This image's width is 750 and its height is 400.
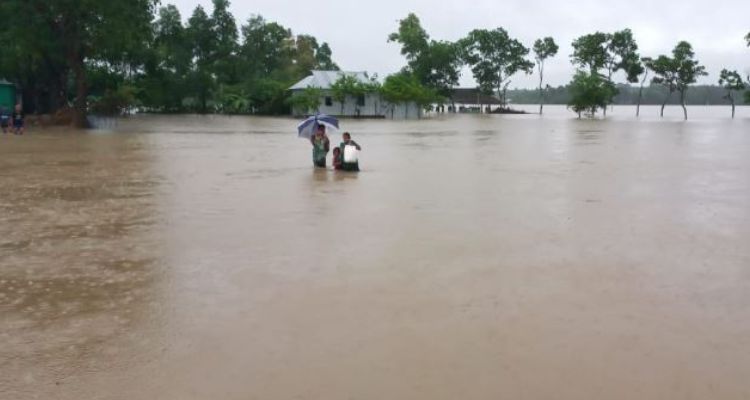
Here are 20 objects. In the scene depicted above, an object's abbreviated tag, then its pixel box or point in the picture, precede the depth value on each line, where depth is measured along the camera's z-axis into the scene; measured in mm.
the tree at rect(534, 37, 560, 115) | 86750
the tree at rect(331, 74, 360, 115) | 60438
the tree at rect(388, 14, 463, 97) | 81812
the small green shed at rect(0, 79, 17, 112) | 42312
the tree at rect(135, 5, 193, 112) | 64125
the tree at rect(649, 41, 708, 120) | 72312
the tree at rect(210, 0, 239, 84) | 74625
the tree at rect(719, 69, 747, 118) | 67875
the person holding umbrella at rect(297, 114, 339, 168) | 16188
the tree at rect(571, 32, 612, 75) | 80000
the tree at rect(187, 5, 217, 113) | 71125
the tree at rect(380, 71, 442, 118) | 60781
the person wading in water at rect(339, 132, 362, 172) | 15634
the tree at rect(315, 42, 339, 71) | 97062
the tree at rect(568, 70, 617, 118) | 70562
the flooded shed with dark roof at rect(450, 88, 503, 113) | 91062
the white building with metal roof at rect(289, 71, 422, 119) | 62531
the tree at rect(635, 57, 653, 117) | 75500
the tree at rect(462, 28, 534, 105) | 85000
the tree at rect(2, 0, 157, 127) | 33719
